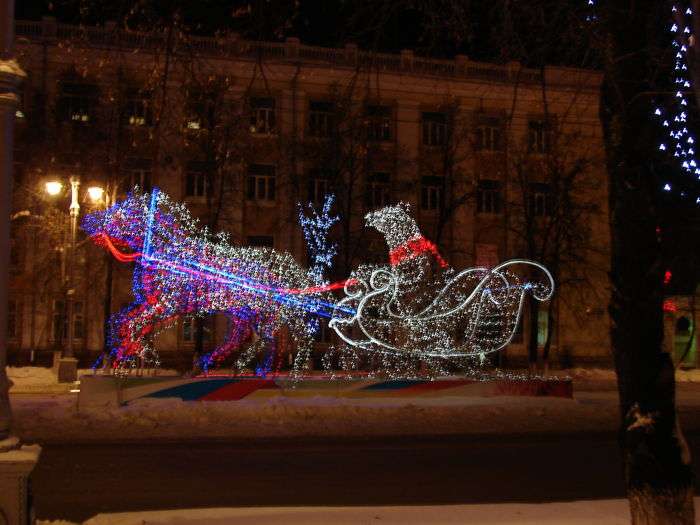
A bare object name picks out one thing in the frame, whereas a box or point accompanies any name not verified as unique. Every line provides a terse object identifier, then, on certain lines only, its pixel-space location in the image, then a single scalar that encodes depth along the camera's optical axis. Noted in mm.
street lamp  24797
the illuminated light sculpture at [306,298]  21188
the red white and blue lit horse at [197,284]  21328
